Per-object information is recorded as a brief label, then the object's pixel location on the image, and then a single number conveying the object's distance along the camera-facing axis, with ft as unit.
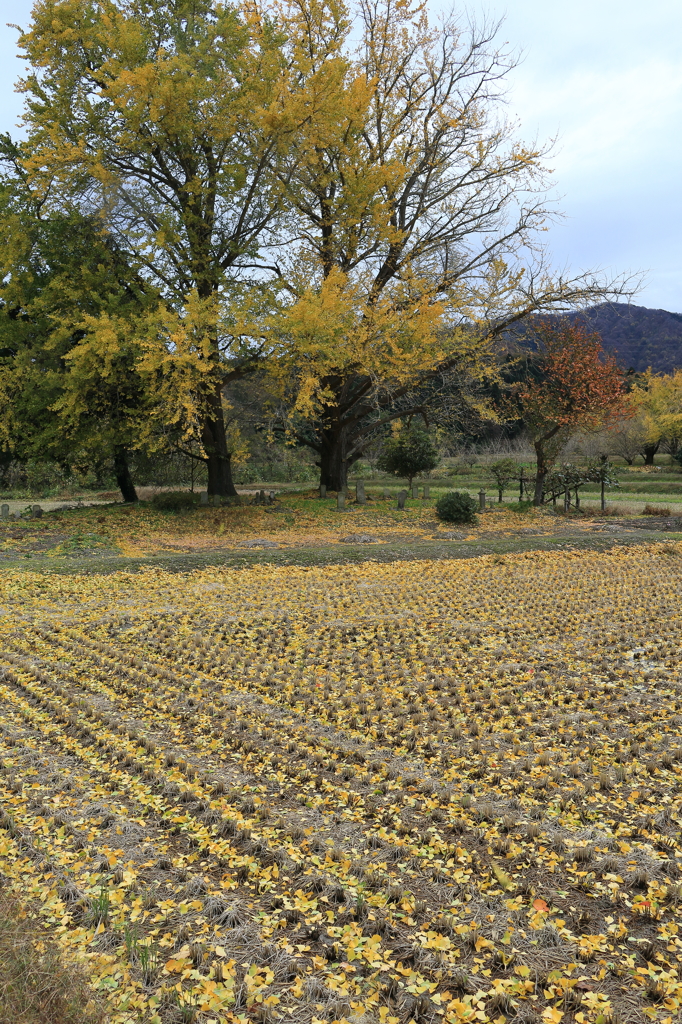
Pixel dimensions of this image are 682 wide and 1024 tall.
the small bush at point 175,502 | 73.05
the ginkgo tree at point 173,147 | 58.75
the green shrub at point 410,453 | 92.27
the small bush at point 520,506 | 77.87
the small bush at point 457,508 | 67.46
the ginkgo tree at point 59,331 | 65.98
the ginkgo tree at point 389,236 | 64.59
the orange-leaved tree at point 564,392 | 75.41
